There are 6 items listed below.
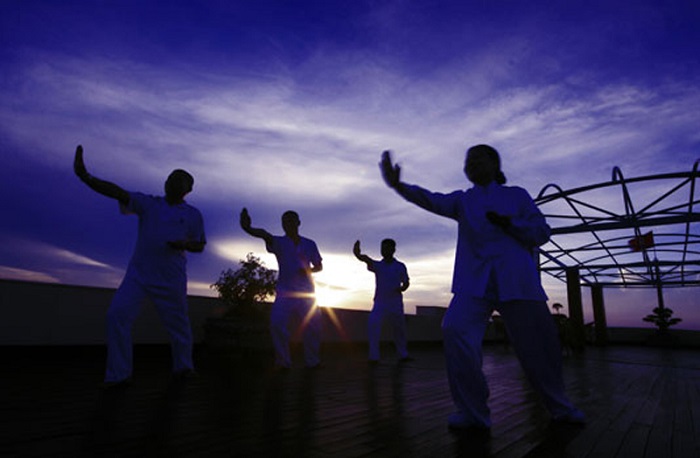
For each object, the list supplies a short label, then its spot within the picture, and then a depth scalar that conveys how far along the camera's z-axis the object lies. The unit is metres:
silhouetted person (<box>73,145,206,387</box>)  3.44
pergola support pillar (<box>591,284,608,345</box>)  20.21
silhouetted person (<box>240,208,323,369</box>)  5.48
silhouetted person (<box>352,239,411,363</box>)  7.23
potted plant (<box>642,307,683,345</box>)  21.03
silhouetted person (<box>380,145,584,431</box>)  2.25
